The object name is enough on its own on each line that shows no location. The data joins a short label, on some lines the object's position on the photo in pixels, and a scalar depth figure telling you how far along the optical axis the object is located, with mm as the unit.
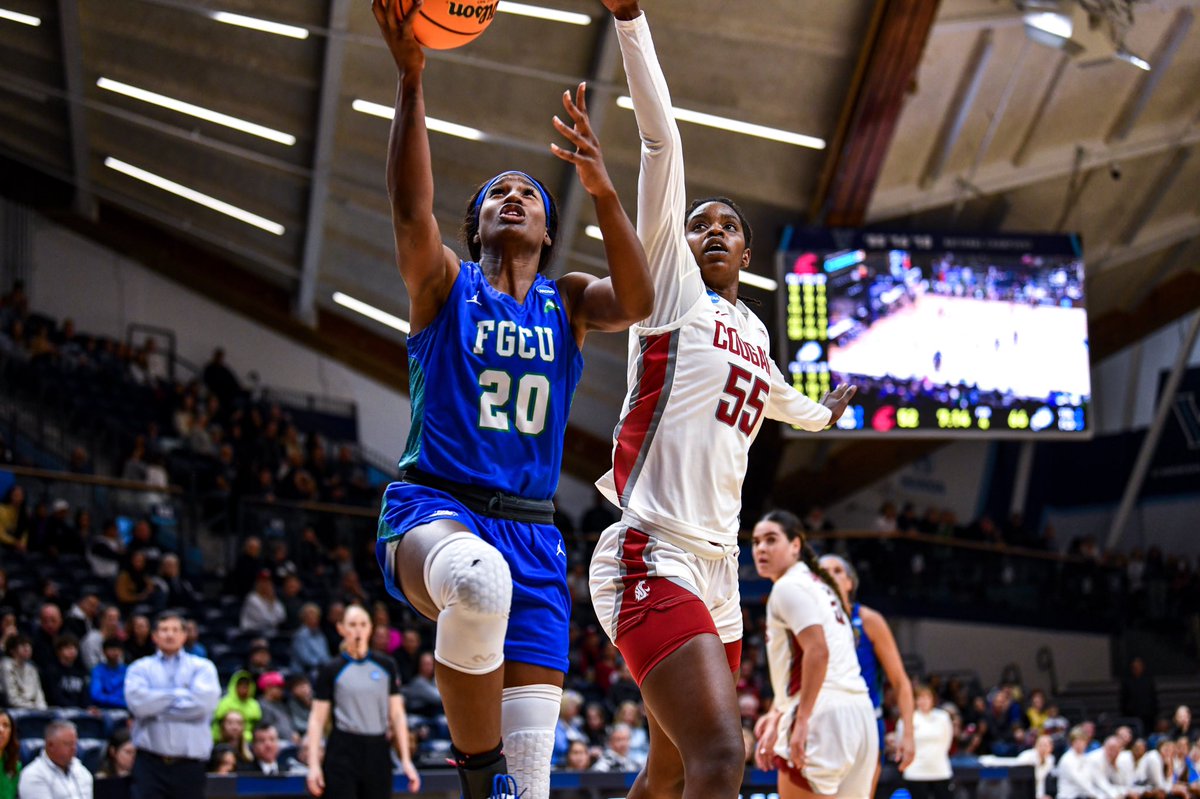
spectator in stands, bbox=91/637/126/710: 11203
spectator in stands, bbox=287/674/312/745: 11859
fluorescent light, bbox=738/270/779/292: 18578
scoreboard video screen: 15453
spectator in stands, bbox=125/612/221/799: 8102
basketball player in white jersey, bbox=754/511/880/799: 6211
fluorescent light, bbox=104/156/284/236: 21391
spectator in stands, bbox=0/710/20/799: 7859
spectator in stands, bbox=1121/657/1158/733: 21031
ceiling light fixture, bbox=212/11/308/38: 16562
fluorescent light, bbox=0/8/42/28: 18125
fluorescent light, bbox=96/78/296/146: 18844
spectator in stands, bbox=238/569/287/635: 14883
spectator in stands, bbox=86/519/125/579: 14844
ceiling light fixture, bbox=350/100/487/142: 17578
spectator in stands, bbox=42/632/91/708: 11281
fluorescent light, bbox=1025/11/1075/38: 15484
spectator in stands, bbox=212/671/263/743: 10844
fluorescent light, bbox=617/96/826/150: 16734
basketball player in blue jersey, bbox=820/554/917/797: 7258
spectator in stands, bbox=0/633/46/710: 10711
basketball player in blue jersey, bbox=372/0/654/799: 3521
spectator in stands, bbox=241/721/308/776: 10203
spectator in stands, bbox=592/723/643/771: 11836
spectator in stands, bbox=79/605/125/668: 11914
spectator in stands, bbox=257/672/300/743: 11445
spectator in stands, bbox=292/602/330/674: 13367
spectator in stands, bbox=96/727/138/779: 9492
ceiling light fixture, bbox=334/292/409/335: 23188
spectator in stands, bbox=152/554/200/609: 14406
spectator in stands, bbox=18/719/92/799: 7859
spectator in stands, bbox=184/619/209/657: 10123
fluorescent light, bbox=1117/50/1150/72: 15242
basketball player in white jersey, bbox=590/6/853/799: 4012
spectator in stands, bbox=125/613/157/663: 12055
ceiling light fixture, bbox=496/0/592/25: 15594
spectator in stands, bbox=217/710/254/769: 10414
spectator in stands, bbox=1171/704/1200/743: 16094
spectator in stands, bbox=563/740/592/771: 11453
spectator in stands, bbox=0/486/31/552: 14656
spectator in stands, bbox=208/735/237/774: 9859
